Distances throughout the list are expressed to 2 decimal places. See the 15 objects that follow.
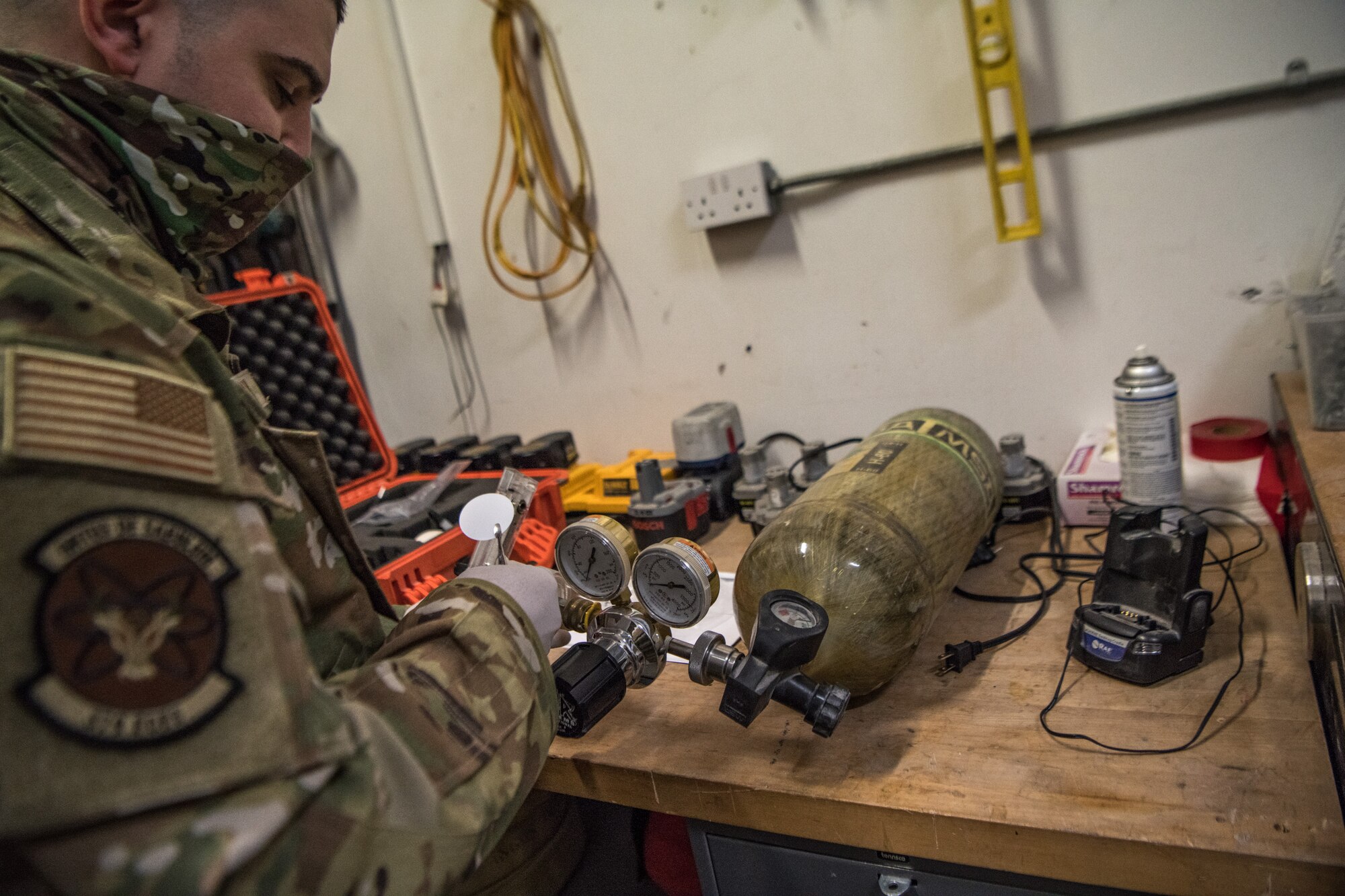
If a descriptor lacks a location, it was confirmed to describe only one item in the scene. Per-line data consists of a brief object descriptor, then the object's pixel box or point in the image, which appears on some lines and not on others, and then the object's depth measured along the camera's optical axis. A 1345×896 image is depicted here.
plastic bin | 0.85
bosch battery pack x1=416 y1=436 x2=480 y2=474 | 1.50
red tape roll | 1.05
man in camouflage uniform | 0.38
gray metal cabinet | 0.64
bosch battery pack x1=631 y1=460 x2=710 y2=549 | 1.16
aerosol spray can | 0.91
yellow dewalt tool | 1.30
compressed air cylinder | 0.74
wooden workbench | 0.54
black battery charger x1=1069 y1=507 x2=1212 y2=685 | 0.71
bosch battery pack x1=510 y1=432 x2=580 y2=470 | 1.42
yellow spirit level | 1.04
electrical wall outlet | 1.28
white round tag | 0.78
